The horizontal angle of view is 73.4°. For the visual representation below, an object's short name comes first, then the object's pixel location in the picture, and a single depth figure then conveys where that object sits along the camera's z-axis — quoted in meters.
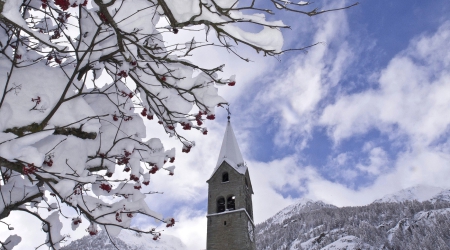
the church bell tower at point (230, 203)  17.48
